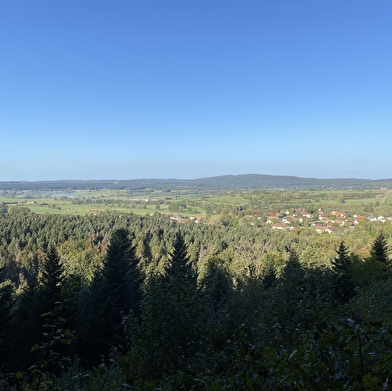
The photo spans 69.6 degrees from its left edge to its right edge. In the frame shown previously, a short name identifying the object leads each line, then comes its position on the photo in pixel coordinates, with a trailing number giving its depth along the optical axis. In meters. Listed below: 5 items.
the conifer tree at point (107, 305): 15.95
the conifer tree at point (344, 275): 23.06
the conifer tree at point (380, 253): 29.54
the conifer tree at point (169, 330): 5.09
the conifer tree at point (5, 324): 14.39
